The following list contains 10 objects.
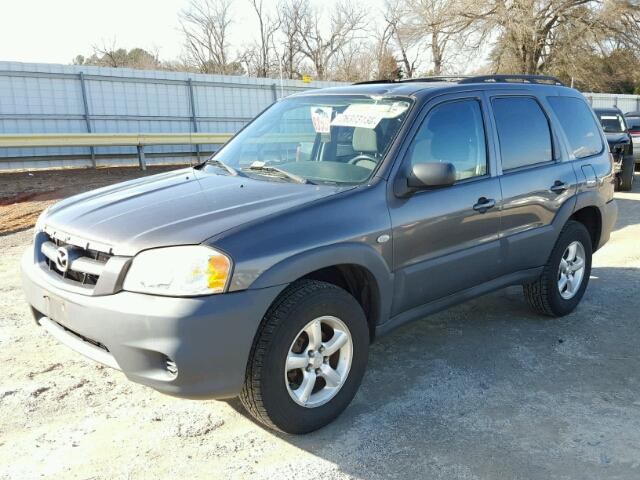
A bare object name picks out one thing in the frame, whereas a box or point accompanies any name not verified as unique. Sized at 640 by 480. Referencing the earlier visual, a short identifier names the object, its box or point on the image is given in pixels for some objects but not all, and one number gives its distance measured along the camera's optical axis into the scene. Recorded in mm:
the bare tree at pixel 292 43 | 46281
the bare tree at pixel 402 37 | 30703
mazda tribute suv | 2627
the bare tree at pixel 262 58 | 45375
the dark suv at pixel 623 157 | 12117
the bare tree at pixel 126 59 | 43906
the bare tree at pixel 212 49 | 44938
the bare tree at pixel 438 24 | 28641
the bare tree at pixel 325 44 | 47094
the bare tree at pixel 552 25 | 26938
